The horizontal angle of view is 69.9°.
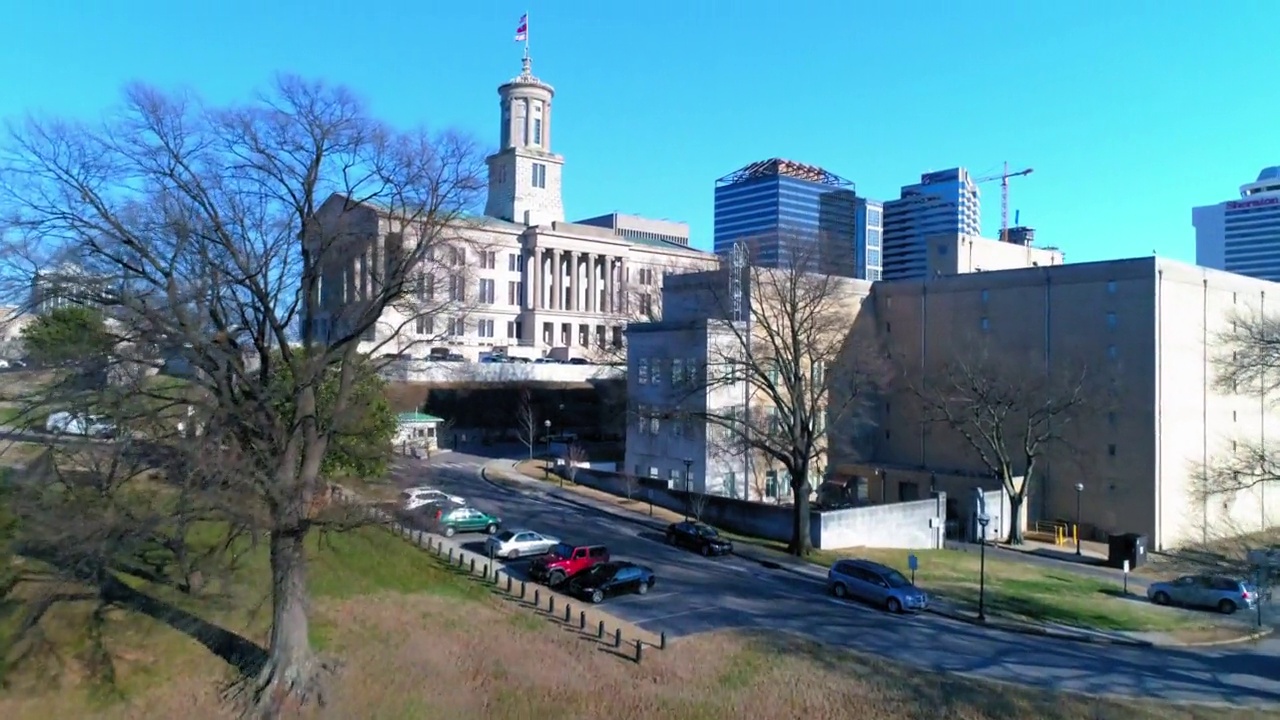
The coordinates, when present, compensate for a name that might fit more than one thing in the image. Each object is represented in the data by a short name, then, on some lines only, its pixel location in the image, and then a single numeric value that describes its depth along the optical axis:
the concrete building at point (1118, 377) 44.12
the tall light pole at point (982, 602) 27.39
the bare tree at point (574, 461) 47.91
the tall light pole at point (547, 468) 48.49
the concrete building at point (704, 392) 40.53
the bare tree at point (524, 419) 63.19
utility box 40.34
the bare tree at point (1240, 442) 24.27
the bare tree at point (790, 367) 35.16
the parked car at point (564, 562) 27.58
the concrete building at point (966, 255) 58.56
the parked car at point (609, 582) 26.34
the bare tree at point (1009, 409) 44.16
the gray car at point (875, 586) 27.62
